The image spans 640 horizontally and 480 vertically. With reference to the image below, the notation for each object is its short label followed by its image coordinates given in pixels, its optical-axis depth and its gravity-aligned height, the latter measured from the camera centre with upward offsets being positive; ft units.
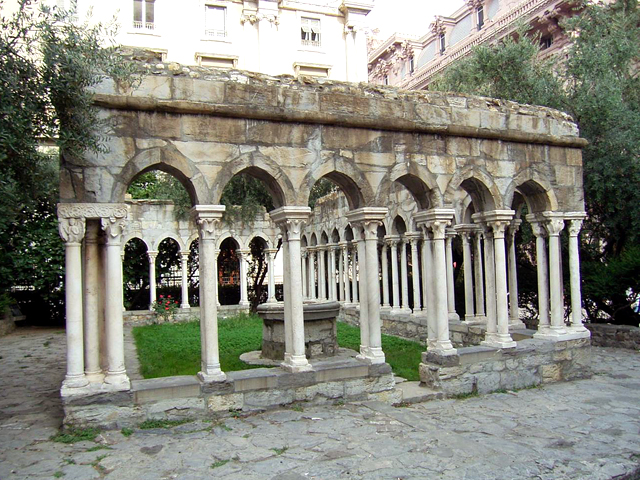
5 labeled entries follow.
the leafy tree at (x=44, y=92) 18.75 +6.18
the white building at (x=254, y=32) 88.94 +38.41
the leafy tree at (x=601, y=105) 39.32 +10.24
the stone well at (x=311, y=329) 33.35 -4.76
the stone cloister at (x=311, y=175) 22.35 +3.71
